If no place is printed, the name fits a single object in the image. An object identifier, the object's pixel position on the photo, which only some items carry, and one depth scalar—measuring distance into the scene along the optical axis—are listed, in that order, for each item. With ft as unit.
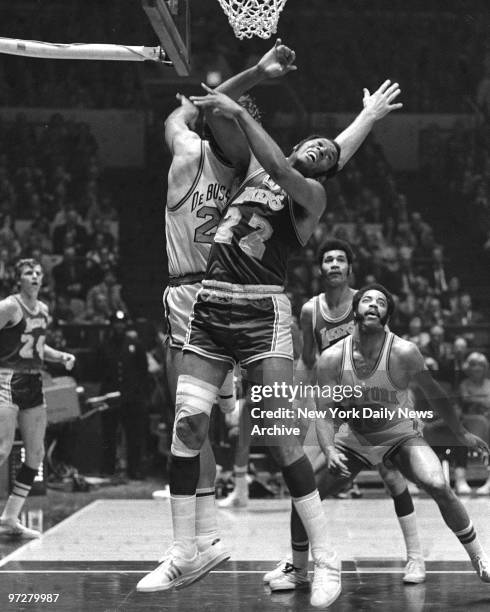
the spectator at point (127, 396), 41.09
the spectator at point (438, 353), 41.75
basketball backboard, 19.94
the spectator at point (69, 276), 49.01
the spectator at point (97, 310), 46.35
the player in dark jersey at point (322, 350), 19.89
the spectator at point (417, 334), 44.52
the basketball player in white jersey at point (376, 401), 20.08
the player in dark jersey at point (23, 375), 28.32
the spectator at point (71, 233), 52.29
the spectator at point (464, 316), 50.14
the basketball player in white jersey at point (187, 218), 20.02
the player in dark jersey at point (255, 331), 17.34
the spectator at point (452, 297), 51.65
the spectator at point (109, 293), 47.73
